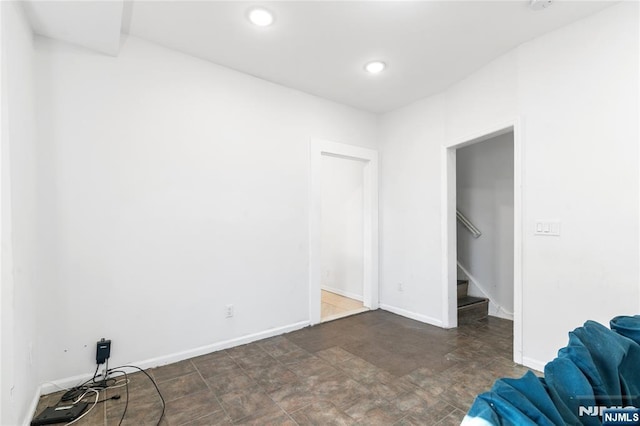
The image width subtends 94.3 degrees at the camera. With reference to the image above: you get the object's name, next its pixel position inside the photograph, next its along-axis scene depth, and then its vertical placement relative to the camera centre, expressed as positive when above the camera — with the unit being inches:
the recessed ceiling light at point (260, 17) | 85.7 +57.5
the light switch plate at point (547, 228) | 91.7 -6.0
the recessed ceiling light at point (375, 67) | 114.3 +56.5
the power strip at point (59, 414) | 70.0 -49.4
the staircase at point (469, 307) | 143.3 -48.1
